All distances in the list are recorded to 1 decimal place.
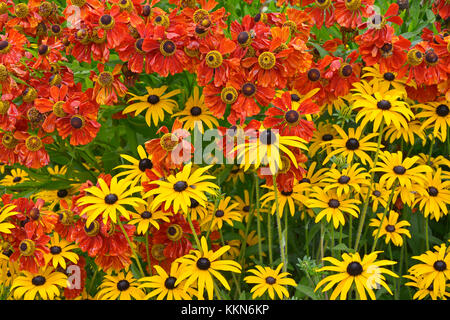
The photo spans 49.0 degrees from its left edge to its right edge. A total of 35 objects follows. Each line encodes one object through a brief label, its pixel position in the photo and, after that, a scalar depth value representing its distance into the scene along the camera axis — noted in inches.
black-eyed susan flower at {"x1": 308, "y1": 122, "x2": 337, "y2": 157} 54.2
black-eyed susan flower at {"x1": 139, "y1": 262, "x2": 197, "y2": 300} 42.5
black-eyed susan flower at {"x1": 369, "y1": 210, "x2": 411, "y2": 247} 48.9
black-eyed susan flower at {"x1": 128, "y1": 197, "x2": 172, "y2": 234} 45.2
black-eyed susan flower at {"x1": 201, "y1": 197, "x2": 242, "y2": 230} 50.9
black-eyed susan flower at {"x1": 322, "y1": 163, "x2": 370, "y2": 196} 44.8
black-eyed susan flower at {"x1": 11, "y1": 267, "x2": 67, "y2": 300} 46.6
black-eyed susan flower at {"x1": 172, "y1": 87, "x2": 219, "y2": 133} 52.5
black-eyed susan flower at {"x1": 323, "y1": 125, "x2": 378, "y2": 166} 48.3
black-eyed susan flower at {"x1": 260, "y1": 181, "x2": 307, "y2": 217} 48.3
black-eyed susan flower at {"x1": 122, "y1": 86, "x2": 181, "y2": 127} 51.6
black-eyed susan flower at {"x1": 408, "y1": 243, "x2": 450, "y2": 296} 43.7
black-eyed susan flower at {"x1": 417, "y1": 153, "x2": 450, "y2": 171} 54.6
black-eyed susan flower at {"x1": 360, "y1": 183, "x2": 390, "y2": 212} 49.4
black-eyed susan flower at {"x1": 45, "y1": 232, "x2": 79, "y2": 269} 47.9
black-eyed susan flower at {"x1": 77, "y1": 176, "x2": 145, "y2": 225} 40.2
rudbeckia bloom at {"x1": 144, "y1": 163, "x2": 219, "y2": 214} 39.2
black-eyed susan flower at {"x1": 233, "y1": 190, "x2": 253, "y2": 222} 58.5
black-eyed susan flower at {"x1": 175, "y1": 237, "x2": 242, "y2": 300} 40.4
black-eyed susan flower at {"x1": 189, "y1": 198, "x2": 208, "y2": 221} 49.4
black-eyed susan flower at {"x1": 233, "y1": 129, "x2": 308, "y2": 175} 38.5
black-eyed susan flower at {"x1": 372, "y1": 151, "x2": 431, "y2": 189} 44.3
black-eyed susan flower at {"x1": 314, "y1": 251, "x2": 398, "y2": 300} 37.8
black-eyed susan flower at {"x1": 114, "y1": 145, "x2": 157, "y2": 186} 47.4
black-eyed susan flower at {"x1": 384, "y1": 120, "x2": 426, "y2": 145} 50.8
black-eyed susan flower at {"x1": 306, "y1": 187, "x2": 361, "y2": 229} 44.2
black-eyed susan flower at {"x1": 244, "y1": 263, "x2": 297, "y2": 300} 42.7
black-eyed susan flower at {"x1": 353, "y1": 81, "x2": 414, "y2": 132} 43.9
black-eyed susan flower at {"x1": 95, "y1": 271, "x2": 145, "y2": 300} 47.1
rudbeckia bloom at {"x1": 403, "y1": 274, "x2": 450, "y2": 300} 44.3
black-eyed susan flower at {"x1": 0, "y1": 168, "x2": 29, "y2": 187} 68.8
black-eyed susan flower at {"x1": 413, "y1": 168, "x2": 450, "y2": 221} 48.0
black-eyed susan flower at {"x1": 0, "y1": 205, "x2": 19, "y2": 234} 44.8
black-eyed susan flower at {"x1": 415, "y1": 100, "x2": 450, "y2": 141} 49.4
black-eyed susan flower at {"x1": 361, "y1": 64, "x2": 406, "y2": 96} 51.9
